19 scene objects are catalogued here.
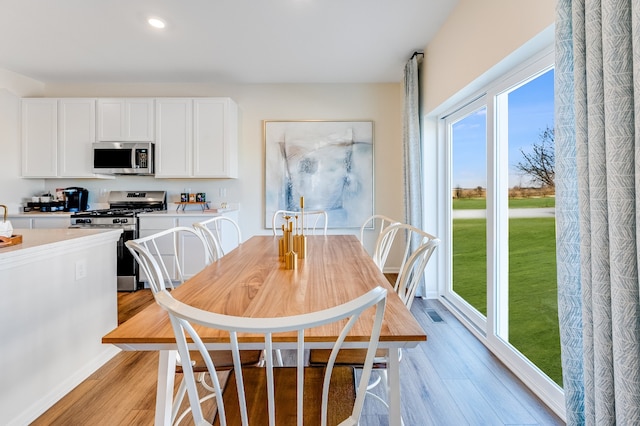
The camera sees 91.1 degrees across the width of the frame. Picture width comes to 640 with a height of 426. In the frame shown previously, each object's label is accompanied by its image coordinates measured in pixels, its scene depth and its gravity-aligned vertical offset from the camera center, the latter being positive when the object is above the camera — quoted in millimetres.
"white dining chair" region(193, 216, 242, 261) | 1886 -187
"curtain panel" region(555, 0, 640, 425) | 847 +17
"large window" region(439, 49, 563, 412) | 1858 -71
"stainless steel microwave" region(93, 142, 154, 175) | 3902 +710
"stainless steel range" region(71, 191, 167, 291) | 3578 -132
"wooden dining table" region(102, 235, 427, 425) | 747 -273
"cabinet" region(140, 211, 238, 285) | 3650 -350
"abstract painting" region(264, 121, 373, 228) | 4188 +628
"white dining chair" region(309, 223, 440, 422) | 1196 -548
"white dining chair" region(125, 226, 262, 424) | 1192 -568
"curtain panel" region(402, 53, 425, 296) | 3309 +692
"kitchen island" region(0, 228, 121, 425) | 1515 -563
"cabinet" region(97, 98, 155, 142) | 3926 +1193
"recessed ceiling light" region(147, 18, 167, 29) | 2736 +1690
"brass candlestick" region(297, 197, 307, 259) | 1616 -175
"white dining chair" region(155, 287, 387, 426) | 576 -359
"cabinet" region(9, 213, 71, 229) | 3619 -74
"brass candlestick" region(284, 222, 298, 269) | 1400 -210
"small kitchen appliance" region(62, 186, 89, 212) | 4020 +200
